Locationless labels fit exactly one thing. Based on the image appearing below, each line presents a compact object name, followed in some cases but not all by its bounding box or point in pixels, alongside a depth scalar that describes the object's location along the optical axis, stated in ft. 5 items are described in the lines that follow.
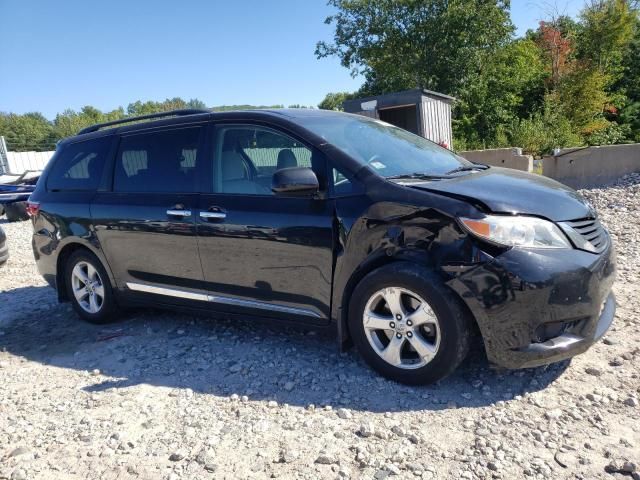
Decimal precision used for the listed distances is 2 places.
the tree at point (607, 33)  75.20
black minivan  9.12
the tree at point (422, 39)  71.26
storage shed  46.75
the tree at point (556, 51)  75.17
